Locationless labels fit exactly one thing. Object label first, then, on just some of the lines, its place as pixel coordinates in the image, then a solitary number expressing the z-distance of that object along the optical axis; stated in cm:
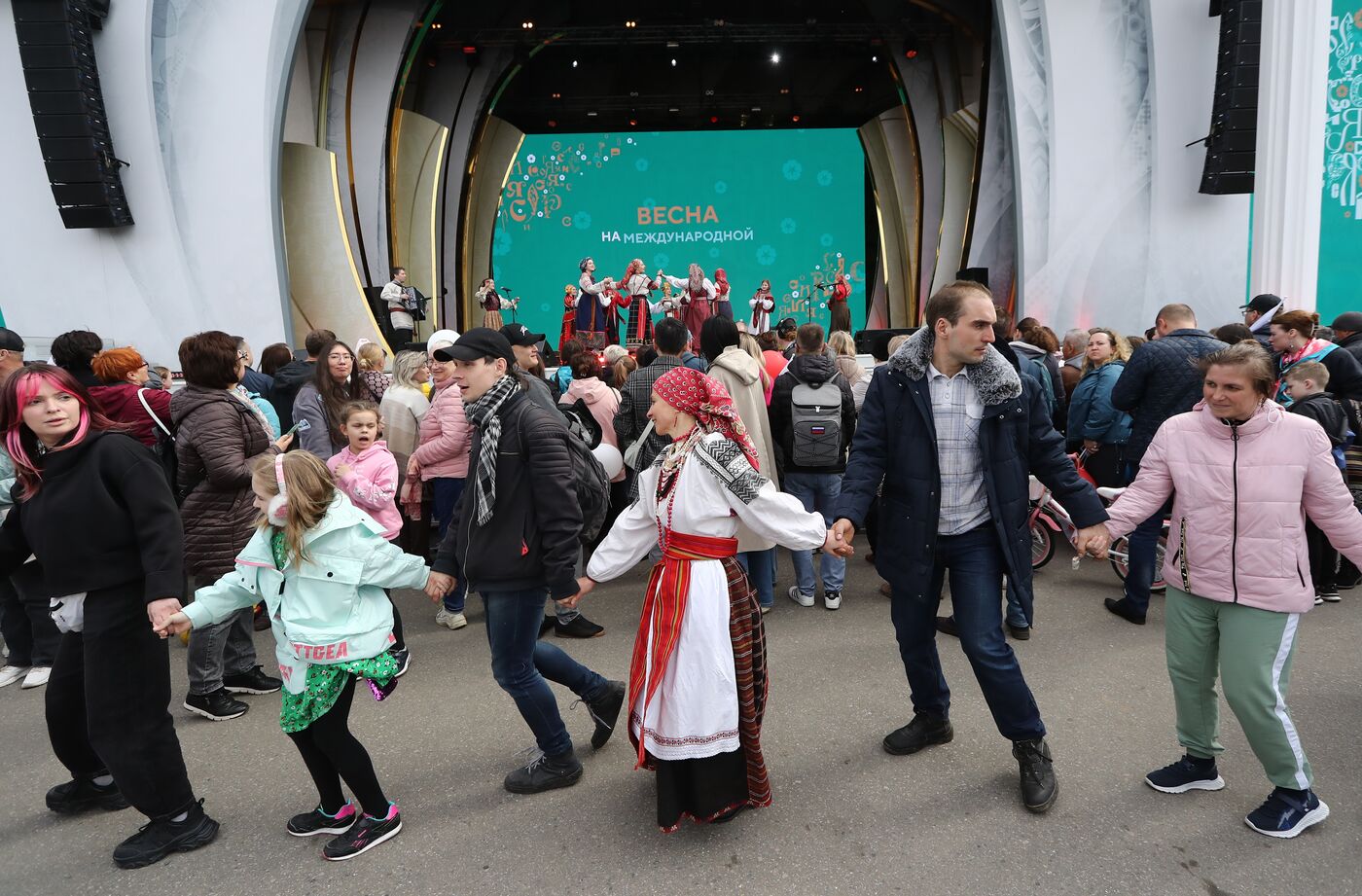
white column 666
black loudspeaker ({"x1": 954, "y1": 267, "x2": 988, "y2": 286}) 1377
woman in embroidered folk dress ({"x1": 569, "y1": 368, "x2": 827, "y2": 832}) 247
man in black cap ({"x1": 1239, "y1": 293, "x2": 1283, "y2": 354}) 520
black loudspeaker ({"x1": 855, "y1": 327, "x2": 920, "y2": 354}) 1277
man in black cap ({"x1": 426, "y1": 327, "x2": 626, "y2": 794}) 267
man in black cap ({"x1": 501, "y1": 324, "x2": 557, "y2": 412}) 506
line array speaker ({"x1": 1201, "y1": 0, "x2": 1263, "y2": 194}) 950
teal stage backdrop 1912
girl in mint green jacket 243
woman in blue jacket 493
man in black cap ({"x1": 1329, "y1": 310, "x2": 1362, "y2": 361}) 482
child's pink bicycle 517
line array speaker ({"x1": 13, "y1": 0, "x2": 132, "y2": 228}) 898
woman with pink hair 242
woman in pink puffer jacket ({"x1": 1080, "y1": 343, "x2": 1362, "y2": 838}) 245
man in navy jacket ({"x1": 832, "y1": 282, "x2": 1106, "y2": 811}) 264
